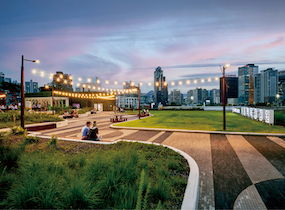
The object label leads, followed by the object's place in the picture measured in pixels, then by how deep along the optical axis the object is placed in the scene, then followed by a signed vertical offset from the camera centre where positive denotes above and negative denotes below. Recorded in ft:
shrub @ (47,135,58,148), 24.26 -7.00
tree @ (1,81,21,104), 124.78 +15.01
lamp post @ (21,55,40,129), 37.14 +2.00
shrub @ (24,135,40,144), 27.37 -7.21
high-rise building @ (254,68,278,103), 621.84 +23.41
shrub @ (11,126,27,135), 33.41 -6.69
